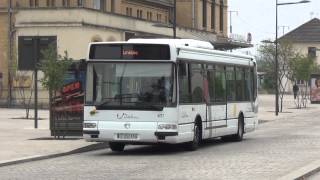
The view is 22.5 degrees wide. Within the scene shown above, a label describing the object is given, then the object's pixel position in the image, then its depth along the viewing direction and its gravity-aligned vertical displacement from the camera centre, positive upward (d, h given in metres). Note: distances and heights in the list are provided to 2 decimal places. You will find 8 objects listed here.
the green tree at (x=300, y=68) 62.09 +1.27
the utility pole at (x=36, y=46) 55.60 +2.71
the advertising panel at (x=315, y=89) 73.12 -0.44
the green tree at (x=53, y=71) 26.59 +0.47
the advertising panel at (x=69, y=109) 25.34 -0.76
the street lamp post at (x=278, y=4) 50.88 +5.15
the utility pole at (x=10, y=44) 57.57 +2.96
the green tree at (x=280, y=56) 67.06 +2.73
